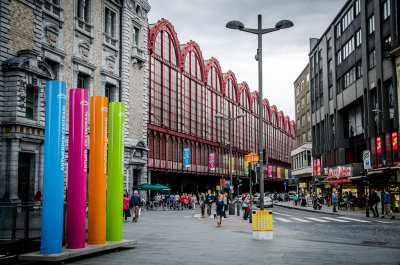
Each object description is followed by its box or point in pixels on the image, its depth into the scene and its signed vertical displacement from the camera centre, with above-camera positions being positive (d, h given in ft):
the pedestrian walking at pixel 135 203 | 83.87 -4.43
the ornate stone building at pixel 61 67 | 80.33 +25.42
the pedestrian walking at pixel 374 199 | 96.58 -4.10
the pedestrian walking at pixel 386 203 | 91.62 -4.77
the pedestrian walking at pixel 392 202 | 101.45 -4.98
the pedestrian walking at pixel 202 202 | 102.12 -5.04
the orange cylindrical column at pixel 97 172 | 39.55 +0.74
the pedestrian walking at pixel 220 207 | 72.49 -4.34
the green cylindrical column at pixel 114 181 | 42.09 -0.06
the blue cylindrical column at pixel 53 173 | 34.63 +0.58
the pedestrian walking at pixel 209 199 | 91.56 -3.85
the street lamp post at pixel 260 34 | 54.29 +18.26
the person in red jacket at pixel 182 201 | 154.16 -7.12
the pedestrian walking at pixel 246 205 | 90.02 -5.07
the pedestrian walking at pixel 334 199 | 120.22 -5.23
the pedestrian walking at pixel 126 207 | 84.48 -5.06
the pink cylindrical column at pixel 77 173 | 37.17 +0.62
